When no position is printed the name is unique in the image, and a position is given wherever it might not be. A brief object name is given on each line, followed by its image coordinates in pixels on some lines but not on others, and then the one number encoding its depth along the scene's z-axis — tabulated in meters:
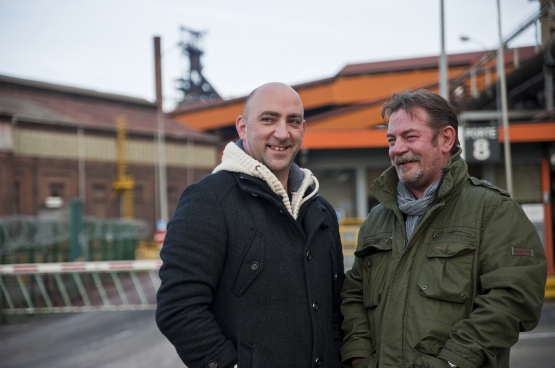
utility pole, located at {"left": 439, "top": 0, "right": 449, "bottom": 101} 14.80
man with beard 2.48
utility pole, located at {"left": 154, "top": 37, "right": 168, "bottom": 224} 46.56
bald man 2.54
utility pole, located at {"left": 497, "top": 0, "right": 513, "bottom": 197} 13.58
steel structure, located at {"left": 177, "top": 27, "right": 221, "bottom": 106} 63.44
